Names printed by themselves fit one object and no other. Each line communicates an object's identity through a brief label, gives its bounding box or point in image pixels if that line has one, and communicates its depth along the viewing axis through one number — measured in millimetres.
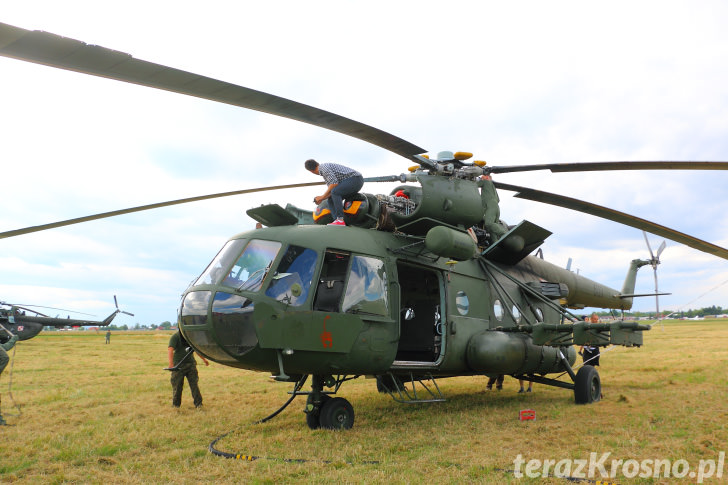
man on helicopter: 7445
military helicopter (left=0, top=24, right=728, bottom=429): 5926
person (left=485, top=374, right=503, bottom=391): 11492
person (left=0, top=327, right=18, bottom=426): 7448
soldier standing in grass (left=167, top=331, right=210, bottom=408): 9031
